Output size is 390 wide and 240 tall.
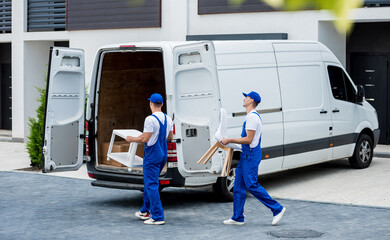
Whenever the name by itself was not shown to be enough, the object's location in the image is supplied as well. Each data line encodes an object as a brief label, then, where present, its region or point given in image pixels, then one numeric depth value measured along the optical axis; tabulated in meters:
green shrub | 13.99
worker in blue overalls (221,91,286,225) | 8.09
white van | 9.00
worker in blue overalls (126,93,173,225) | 8.39
